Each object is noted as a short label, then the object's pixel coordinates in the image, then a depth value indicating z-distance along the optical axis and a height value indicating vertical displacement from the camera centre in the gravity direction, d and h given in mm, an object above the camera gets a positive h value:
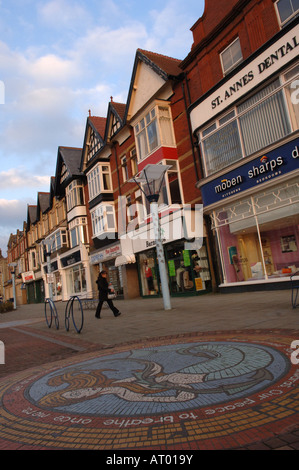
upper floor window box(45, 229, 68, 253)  33438 +5793
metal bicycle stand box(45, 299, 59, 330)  10430 -626
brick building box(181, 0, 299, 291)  10797 +5075
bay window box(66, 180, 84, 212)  28703 +8699
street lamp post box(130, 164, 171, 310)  11025 +2885
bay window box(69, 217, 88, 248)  28500 +5481
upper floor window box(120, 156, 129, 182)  22141 +8014
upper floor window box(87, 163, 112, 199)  24016 +8159
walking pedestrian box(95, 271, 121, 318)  10953 +15
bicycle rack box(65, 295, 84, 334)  8695 -951
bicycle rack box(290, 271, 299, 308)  7148 -772
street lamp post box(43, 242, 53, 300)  19880 +1850
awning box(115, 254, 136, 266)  20247 +1714
